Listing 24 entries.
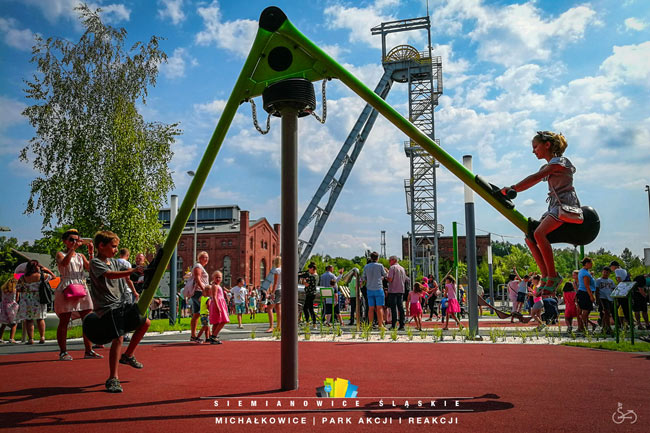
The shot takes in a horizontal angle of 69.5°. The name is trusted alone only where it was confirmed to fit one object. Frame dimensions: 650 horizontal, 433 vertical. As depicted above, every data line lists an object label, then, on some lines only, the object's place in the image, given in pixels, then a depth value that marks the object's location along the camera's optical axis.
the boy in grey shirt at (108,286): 4.93
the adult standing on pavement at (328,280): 15.17
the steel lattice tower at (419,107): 38.16
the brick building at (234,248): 65.25
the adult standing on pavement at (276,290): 11.76
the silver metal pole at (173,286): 15.78
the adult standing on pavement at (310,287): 14.02
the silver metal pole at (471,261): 10.37
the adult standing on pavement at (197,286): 10.20
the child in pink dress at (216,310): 9.76
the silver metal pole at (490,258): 25.32
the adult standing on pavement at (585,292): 11.29
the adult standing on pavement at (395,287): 12.86
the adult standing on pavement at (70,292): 7.05
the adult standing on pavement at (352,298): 15.72
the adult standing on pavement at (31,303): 10.39
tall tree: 21.52
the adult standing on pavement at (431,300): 18.61
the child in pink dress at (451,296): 13.30
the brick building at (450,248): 90.25
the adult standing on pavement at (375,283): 12.15
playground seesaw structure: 4.64
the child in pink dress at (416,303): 13.89
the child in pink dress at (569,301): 12.34
